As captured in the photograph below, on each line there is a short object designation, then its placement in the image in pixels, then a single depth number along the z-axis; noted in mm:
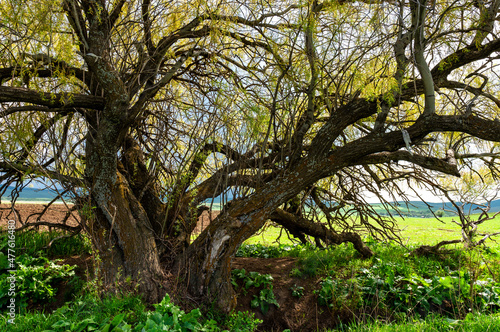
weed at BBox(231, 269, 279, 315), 3662
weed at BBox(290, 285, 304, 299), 3875
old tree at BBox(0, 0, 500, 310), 3236
